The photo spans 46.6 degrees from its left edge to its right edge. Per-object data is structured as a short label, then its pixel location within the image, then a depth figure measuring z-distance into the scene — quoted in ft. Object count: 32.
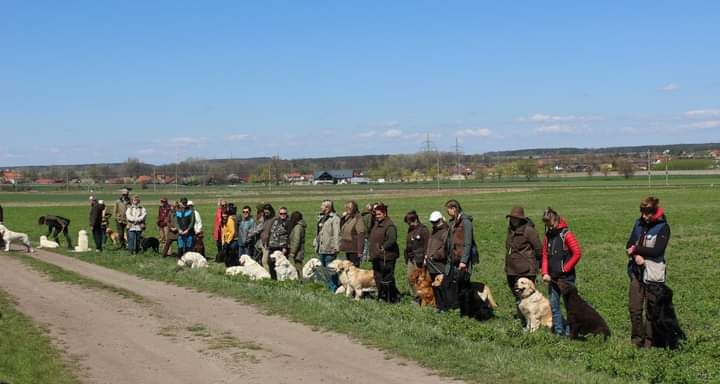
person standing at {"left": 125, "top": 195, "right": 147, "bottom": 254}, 73.36
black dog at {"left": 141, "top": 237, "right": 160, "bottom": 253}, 76.43
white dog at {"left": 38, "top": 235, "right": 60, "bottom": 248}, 86.84
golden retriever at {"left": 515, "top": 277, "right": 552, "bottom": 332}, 36.06
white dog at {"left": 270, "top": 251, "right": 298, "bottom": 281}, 53.11
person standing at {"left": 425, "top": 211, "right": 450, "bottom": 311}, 39.83
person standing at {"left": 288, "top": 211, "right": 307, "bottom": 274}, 54.44
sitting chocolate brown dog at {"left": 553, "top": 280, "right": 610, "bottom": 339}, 34.32
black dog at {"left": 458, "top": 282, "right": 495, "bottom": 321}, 39.68
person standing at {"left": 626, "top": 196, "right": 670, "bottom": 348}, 32.12
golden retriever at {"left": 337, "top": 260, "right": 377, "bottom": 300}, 45.93
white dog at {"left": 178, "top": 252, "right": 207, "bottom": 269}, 61.41
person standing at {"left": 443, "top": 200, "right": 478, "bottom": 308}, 38.55
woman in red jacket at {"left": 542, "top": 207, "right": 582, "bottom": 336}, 35.09
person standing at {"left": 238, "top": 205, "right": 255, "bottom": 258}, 60.39
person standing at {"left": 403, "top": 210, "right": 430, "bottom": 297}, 42.83
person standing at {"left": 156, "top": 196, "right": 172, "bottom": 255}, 72.73
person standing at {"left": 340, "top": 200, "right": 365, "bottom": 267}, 47.93
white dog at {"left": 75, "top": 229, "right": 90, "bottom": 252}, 81.15
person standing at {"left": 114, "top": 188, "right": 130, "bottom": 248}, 78.23
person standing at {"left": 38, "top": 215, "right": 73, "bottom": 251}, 89.40
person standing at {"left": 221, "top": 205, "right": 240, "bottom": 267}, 63.87
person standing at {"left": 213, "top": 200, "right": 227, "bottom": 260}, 64.90
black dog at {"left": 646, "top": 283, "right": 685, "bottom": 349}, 32.30
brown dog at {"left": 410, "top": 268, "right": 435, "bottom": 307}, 42.39
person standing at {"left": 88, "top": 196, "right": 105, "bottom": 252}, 76.84
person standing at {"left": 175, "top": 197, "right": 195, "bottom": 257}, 68.18
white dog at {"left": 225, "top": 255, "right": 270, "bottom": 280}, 54.44
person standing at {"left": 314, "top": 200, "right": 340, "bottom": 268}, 49.88
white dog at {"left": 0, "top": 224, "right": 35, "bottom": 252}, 80.68
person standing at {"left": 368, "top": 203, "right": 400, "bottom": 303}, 43.93
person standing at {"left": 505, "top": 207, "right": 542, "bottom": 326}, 36.83
